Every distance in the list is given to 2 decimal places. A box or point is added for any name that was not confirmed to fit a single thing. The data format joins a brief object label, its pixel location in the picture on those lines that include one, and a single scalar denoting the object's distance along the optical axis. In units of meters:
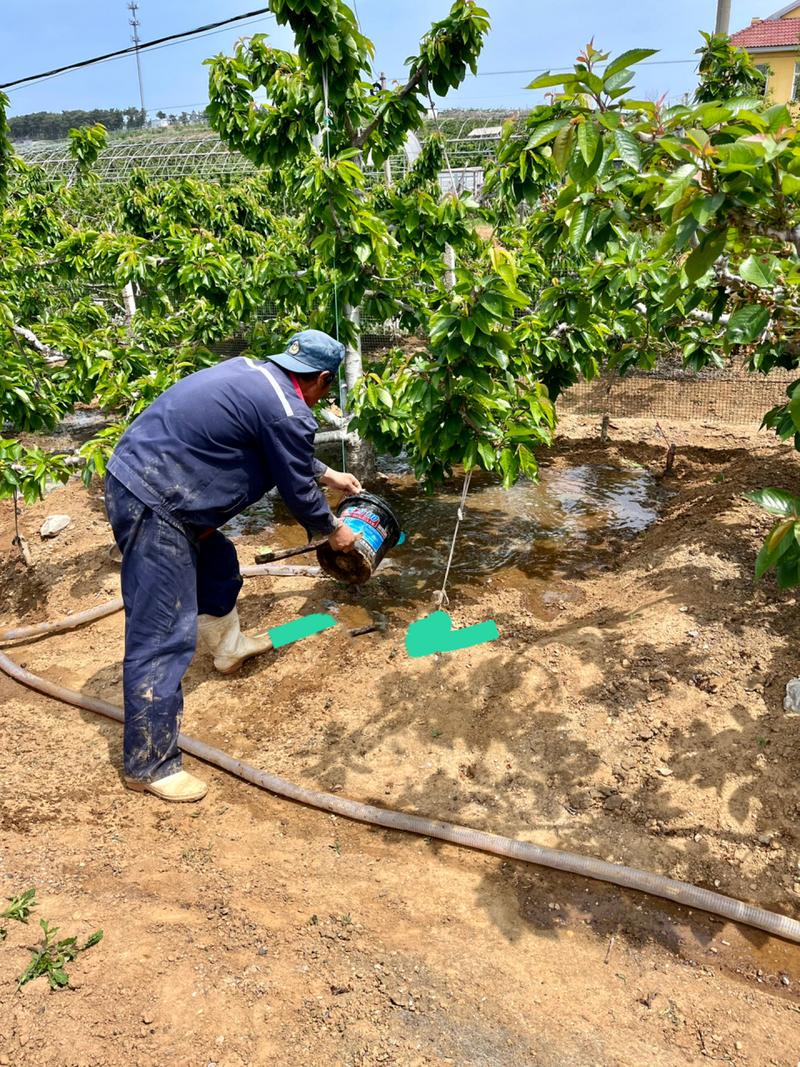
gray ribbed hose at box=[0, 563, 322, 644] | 4.49
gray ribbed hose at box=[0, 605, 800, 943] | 2.37
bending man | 2.93
